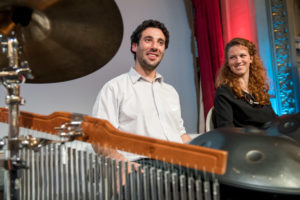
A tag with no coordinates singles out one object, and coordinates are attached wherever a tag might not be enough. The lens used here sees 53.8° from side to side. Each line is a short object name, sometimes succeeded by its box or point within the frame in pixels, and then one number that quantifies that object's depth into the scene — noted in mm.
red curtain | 2621
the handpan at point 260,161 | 691
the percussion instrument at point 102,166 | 574
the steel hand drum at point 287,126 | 1017
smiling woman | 1621
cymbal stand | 707
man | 1364
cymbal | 759
